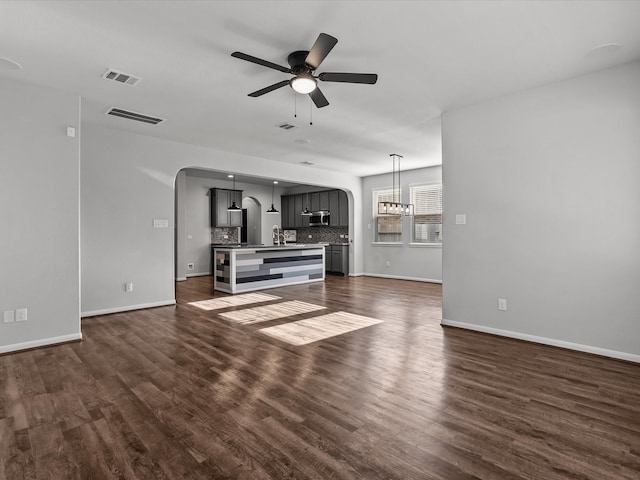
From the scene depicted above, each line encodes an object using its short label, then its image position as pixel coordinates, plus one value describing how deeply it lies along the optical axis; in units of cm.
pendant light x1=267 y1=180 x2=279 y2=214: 1082
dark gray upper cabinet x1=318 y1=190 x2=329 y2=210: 1062
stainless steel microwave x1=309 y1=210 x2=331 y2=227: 1061
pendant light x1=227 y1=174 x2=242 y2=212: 1014
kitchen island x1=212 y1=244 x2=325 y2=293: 707
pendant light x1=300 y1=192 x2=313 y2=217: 1098
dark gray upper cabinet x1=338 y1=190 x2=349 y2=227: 1012
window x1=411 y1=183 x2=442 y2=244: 843
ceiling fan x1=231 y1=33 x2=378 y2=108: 262
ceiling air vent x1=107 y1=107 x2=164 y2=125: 453
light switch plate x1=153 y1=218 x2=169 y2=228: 568
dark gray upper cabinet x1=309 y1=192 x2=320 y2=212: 1090
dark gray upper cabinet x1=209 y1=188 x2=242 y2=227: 1022
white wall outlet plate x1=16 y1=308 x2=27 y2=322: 362
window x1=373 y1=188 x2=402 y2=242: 920
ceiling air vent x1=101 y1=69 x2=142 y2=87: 348
